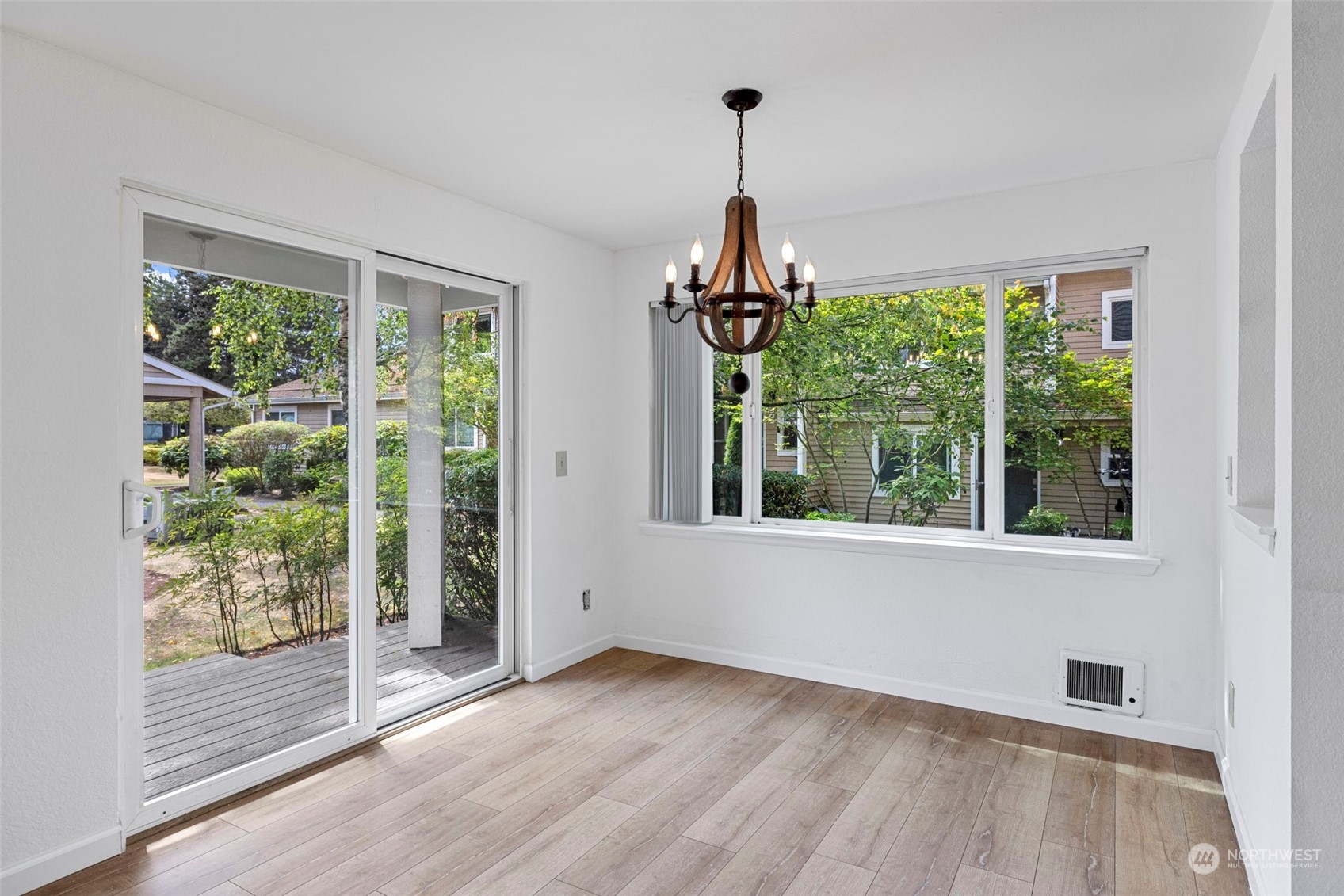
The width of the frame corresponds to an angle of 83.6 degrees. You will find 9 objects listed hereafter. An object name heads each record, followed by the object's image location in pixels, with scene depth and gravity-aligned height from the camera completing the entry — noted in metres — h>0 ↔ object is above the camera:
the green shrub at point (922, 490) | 3.91 -0.21
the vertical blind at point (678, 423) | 4.51 +0.17
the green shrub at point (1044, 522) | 3.61 -0.34
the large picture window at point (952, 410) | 3.52 +0.21
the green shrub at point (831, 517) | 4.20 -0.37
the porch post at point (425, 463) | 3.56 -0.06
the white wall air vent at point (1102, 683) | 3.32 -1.04
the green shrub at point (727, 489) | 4.53 -0.23
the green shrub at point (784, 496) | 4.34 -0.26
